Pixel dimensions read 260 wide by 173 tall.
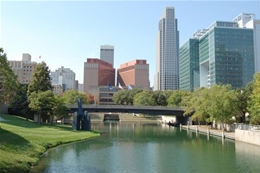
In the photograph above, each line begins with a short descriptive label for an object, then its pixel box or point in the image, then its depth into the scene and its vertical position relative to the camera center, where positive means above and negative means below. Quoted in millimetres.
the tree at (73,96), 111362 +4993
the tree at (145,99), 114812 +3884
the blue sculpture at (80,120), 53875 -2614
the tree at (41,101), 54156 +1290
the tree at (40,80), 59531 +6136
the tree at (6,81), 21359 +2113
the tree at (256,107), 43056 +279
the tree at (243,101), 55562 +1591
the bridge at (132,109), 76188 -326
